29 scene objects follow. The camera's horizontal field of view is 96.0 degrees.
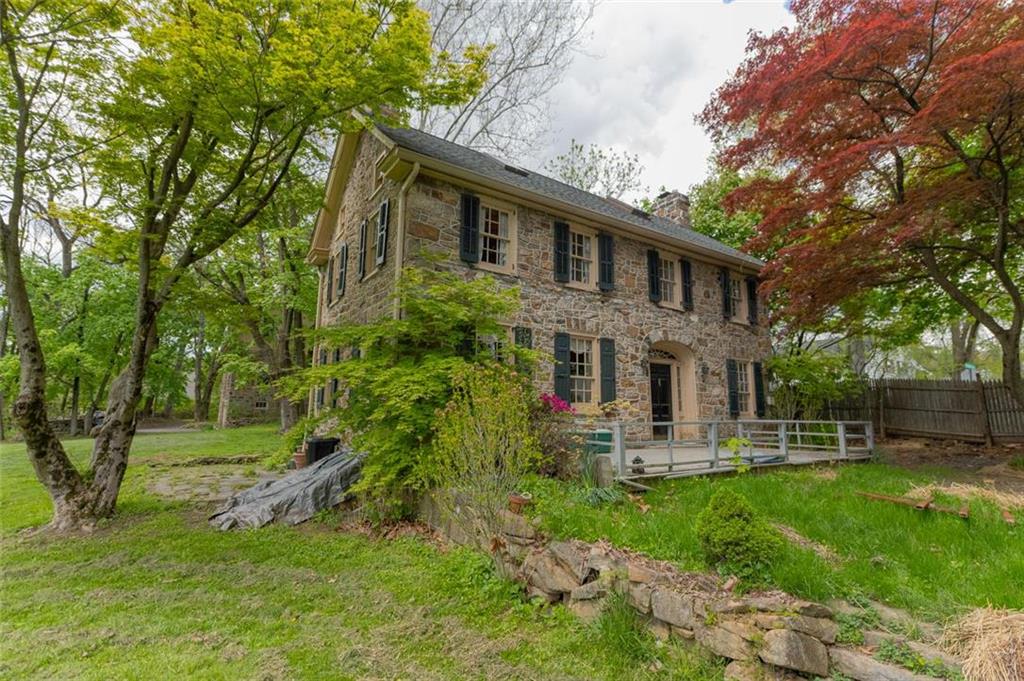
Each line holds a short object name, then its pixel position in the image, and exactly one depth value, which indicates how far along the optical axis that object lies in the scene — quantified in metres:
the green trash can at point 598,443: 5.49
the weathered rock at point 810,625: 2.57
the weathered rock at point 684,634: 2.95
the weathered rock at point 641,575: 3.30
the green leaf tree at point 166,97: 5.70
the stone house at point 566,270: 8.14
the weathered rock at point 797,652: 2.49
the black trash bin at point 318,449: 9.36
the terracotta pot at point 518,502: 4.52
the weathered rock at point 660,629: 3.10
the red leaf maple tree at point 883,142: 6.27
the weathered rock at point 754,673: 2.54
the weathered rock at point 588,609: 3.46
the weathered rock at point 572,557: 3.70
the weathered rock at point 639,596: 3.23
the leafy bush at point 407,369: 5.51
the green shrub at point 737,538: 3.23
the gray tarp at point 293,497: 6.29
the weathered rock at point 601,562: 3.50
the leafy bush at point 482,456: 4.33
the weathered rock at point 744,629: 2.65
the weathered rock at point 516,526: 4.30
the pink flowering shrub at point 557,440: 5.43
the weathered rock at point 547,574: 3.80
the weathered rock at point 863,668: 2.26
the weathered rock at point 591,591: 3.47
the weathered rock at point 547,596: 3.89
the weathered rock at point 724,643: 2.68
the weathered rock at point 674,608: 2.97
